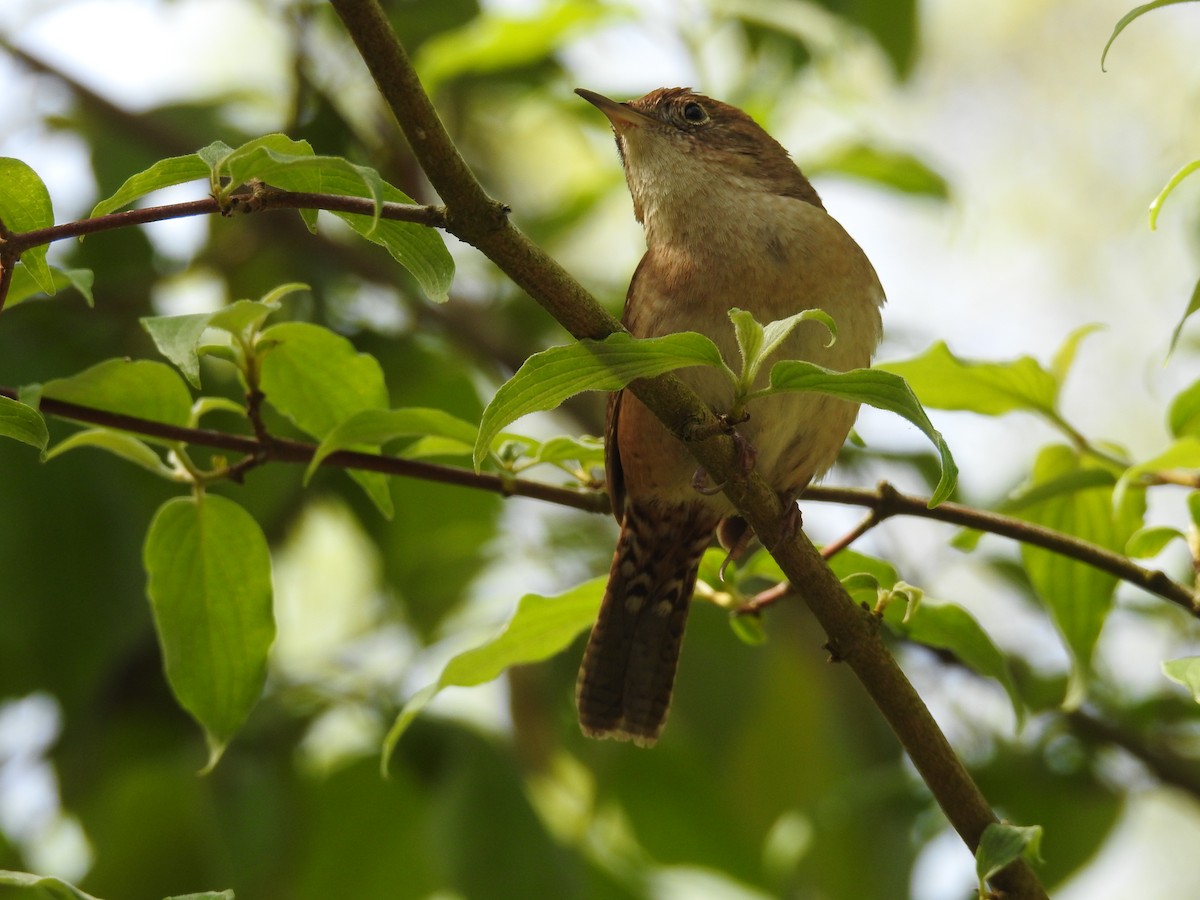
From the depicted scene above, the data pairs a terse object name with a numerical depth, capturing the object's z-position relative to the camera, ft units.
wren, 19.25
